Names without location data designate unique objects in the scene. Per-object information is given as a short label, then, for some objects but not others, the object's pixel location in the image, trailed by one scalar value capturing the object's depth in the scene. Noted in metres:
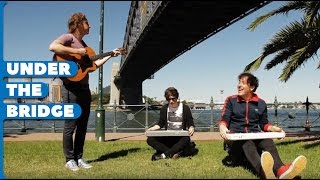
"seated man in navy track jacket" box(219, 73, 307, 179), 3.28
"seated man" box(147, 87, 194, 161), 4.23
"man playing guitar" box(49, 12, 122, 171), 3.40
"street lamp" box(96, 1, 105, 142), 6.89
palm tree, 6.52
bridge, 16.09
